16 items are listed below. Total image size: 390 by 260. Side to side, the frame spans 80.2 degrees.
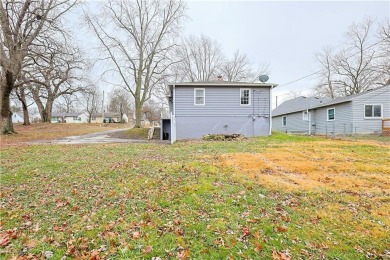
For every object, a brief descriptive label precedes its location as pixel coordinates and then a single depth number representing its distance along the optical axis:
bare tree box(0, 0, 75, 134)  14.27
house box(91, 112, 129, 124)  71.85
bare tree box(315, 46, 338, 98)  37.46
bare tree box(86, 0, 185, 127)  24.33
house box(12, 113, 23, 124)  75.81
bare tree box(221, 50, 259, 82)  40.09
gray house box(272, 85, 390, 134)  18.55
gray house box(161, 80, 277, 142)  16.41
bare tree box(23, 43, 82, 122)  16.06
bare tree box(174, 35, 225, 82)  38.81
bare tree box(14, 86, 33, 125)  28.52
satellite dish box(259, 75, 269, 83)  17.00
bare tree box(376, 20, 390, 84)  28.64
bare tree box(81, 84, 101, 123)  60.72
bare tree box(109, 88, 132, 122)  61.10
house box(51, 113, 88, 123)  72.66
